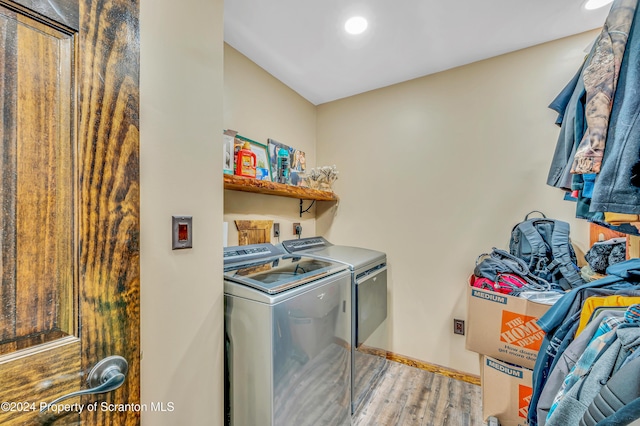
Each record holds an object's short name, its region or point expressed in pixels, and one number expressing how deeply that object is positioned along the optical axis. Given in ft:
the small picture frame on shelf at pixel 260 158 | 6.62
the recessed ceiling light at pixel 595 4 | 4.89
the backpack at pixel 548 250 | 5.22
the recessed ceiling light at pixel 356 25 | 5.38
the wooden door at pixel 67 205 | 1.55
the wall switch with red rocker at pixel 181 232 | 3.06
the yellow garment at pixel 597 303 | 2.91
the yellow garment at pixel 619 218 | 2.72
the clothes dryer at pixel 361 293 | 5.61
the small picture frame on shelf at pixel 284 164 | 7.35
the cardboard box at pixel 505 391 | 4.83
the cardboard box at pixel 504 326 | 4.68
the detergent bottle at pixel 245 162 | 5.90
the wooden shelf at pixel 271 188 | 5.18
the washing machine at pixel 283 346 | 3.57
